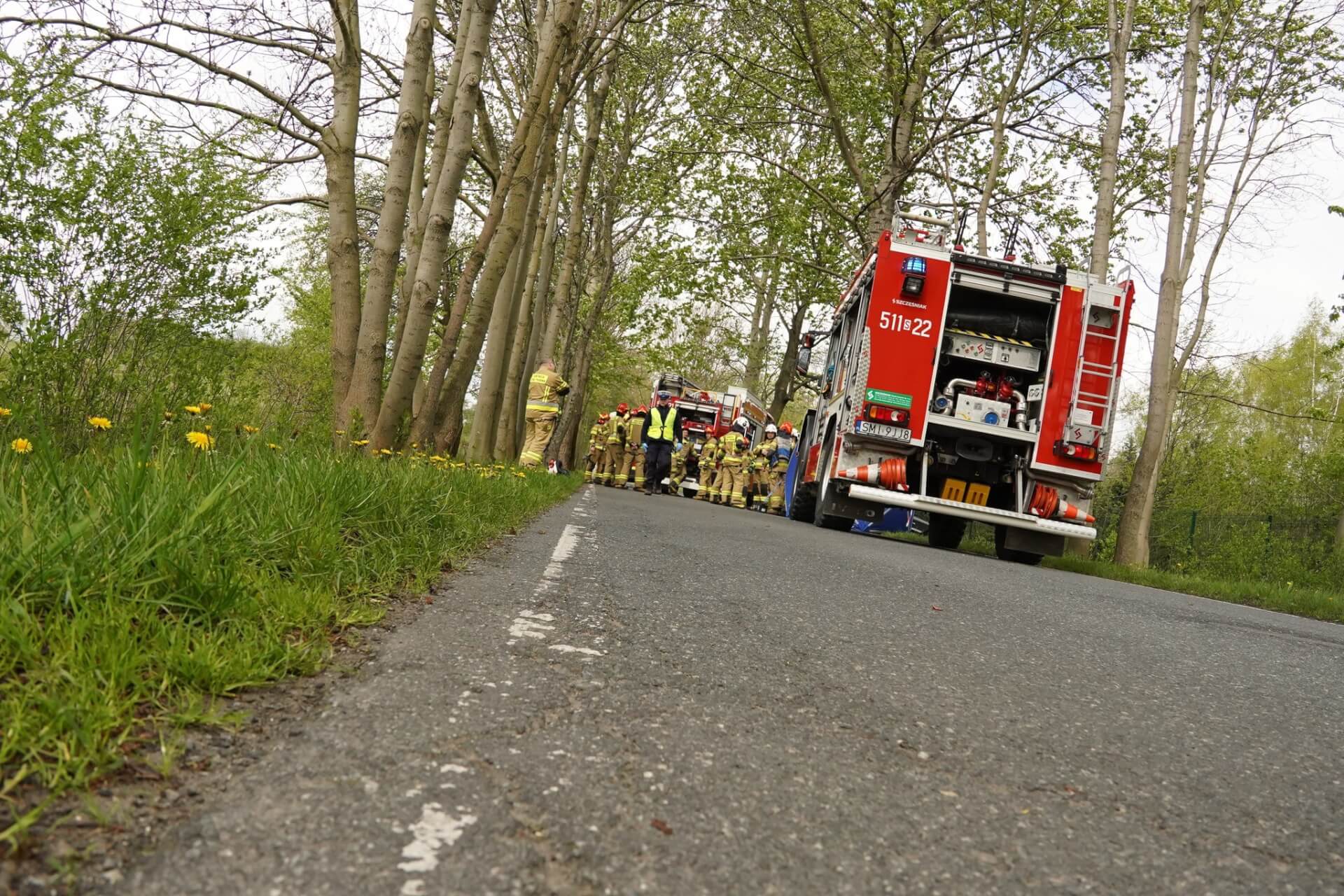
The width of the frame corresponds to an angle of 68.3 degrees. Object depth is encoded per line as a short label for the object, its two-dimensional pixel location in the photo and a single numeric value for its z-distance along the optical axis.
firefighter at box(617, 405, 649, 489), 21.56
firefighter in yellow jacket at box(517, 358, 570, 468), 15.96
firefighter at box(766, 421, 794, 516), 20.94
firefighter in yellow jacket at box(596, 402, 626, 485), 21.14
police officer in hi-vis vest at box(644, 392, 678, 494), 20.04
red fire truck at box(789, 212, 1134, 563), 11.23
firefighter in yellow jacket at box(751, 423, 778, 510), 21.77
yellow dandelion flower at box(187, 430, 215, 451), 4.44
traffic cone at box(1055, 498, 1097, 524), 11.42
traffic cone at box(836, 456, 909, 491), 11.56
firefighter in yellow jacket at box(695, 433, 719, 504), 22.34
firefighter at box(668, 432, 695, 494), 24.59
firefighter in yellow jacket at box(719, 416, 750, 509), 21.52
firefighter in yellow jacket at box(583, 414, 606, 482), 21.73
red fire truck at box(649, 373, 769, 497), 29.98
